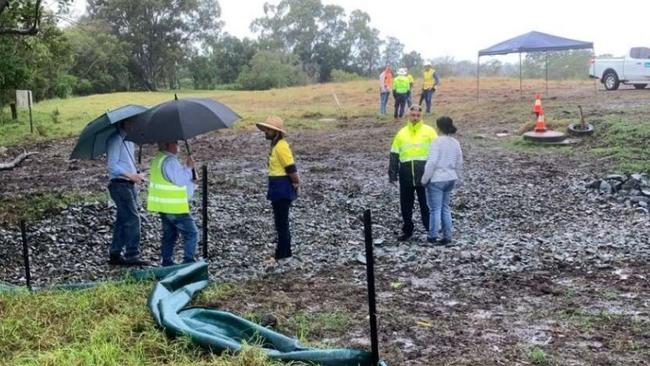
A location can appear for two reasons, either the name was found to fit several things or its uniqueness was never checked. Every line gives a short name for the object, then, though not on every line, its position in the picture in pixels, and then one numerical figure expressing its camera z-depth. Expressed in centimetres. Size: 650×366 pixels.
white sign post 2074
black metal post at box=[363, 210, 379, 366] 412
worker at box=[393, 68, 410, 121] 2002
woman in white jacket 752
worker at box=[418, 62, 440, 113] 2066
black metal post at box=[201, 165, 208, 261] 701
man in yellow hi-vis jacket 779
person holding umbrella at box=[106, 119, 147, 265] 683
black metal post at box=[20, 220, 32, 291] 612
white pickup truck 2331
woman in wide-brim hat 668
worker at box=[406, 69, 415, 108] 2055
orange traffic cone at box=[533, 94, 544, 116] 1608
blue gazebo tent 2334
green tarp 417
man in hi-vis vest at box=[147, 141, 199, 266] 634
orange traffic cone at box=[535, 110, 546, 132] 1552
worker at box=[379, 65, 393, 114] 2158
